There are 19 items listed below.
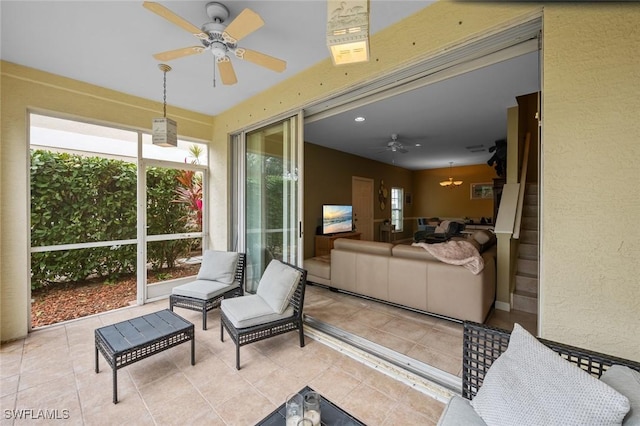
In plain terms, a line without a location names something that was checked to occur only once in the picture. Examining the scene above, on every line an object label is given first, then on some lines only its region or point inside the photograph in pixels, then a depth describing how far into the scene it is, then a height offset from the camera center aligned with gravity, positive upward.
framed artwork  8.45 +0.62
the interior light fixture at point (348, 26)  1.02 +0.73
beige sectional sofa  2.83 -0.85
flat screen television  5.84 -0.20
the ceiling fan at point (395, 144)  5.21 +1.33
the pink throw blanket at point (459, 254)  2.81 -0.50
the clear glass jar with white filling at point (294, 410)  1.12 -0.88
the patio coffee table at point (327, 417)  1.16 -0.94
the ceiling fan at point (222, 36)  1.65 +1.21
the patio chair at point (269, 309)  2.24 -0.91
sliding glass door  3.14 +0.20
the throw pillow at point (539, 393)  0.85 -0.66
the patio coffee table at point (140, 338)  1.85 -0.97
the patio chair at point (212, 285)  2.88 -0.89
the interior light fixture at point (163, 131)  2.69 +0.83
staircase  3.24 -0.71
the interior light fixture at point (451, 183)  8.49 +0.89
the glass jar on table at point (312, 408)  1.11 -0.86
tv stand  5.35 -0.69
